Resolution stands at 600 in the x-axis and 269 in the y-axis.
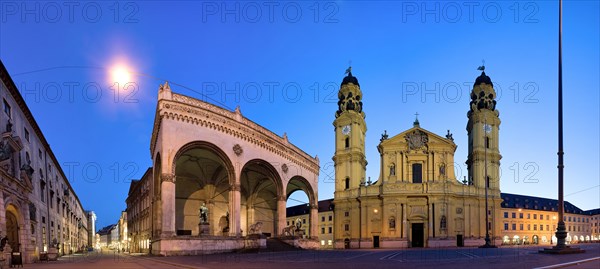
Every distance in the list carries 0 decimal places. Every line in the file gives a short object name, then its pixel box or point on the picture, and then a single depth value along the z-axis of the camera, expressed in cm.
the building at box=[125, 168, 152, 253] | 4859
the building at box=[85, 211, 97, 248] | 15288
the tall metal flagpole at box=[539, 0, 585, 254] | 1960
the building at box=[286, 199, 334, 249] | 9656
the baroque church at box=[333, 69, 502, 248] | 6519
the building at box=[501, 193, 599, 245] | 9550
